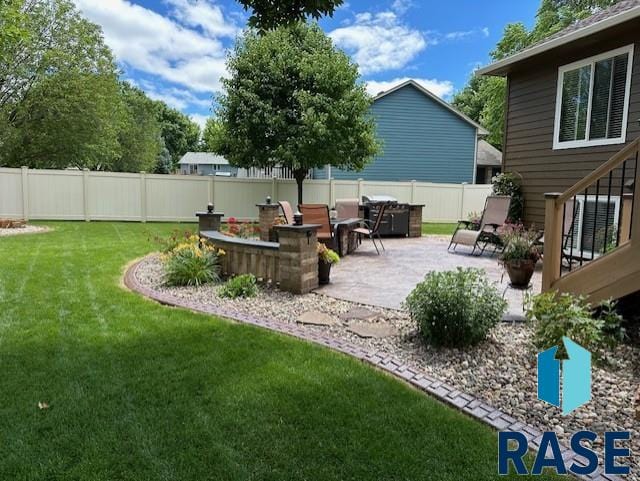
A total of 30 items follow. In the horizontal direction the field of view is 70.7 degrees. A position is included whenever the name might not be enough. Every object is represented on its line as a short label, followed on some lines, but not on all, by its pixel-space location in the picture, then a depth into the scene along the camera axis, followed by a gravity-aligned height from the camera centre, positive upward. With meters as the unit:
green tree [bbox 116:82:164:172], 32.75 +4.01
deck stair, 3.25 -0.45
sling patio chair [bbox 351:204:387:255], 7.84 -0.60
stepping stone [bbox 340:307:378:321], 4.21 -1.13
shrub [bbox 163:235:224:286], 5.49 -0.91
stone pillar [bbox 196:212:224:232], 6.88 -0.44
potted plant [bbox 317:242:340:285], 5.48 -0.80
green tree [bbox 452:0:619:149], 17.78 +6.82
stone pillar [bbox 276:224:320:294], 4.86 -0.68
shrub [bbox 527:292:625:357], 2.97 -0.82
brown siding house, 6.80 +1.73
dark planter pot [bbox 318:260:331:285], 5.48 -0.93
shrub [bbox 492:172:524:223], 9.02 +0.15
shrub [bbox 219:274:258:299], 4.95 -1.05
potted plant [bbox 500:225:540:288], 5.29 -0.68
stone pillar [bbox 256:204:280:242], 8.73 -0.45
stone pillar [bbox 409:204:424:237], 11.24 -0.55
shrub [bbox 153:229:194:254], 6.53 -0.73
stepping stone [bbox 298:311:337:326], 4.07 -1.14
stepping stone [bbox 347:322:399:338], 3.79 -1.14
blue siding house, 18.22 +2.41
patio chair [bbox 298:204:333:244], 7.05 -0.36
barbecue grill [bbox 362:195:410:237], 10.97 -0.48
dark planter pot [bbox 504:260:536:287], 5.29 -0.83
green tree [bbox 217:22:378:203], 11.96 +2.41
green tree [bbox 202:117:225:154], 12.80 +1.62
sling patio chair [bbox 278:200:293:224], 7.15 -0.29
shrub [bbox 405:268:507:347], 3.33 -0.82
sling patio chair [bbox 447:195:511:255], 8.09 -0.45
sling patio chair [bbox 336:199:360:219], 10.20 -0.30
